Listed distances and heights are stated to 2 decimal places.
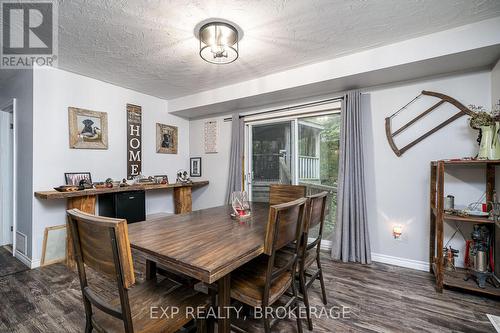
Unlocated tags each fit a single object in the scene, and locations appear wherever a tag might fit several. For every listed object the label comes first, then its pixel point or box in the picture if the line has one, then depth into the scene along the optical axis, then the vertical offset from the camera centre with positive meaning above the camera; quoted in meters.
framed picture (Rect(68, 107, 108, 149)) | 2.91 +0.47
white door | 3.24 -0.11
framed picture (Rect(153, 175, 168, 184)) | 3.72 -0.25
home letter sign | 3.54 +0.37
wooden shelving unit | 1.96 -0.60
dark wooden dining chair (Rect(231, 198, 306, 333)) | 1.21 -0.71
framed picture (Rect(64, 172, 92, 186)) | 2.86 -0.17
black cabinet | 2.97 -0.57
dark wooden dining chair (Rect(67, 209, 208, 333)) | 0.89 -0.60
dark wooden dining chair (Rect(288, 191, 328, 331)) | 1.55 -0.56
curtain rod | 3.03 +0.87
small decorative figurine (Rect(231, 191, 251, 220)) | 1.95 -0.36
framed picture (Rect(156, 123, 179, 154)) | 3.99 +0.46
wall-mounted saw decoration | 2.35 +0.51
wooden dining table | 1.03 -0.45
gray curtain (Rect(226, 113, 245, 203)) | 3.79 +0.16
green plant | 2.00 +0.42
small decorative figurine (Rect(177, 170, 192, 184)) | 4.12 -0.24
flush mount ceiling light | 1.94 +1.14
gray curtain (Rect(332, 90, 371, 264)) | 2.71 -0.35
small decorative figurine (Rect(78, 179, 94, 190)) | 2.74 -0.26
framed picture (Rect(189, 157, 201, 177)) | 4.42 -0.05
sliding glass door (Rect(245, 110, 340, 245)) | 3.20 +0.16
